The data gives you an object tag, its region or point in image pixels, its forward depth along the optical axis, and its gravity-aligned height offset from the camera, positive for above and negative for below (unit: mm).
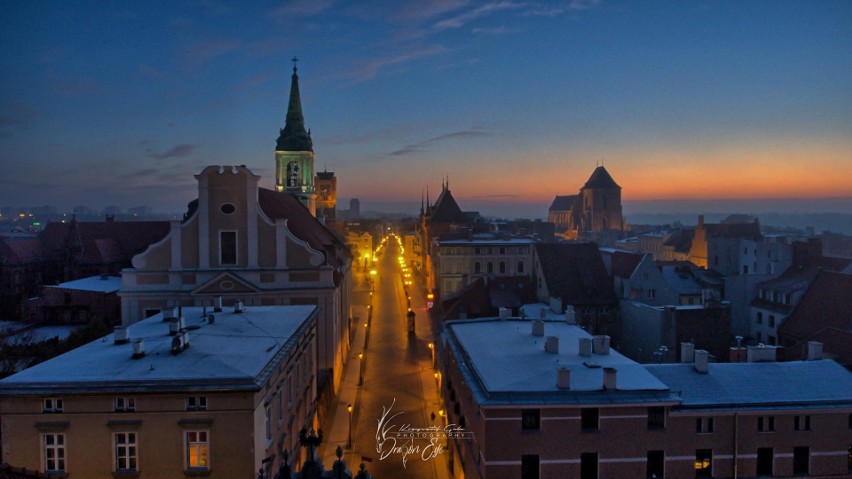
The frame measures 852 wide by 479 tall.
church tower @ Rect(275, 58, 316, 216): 71250 +6566
